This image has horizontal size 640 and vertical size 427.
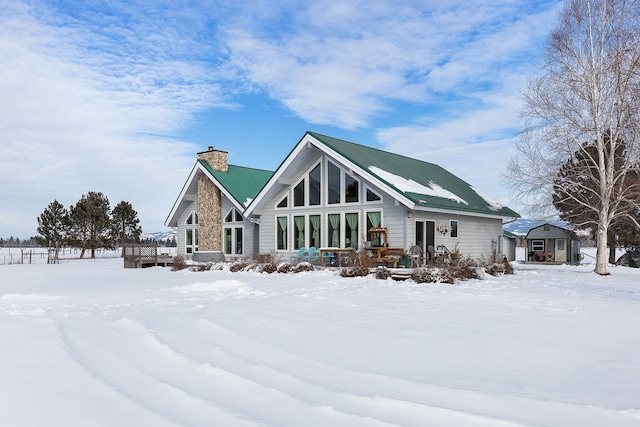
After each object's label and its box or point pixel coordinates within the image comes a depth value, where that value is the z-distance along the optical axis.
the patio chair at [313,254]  20.42
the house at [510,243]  33.47
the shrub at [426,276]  14.59
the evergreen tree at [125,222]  47.45
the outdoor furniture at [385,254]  17.52
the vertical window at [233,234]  25.39
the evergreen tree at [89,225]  44.59
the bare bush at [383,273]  15.48
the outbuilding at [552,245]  30.14
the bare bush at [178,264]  21.98
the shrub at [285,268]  18.22
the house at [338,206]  18.94
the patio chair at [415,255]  17.62
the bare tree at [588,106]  19.38
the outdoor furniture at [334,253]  18.89
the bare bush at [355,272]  16.02
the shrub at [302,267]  18.05
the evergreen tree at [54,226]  44.12
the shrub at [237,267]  19.72
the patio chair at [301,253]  20.84
